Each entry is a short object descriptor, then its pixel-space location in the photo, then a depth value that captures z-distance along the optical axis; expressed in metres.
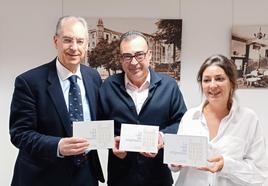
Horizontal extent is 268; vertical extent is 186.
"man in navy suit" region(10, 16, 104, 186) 1.89
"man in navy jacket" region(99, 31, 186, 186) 2.15
